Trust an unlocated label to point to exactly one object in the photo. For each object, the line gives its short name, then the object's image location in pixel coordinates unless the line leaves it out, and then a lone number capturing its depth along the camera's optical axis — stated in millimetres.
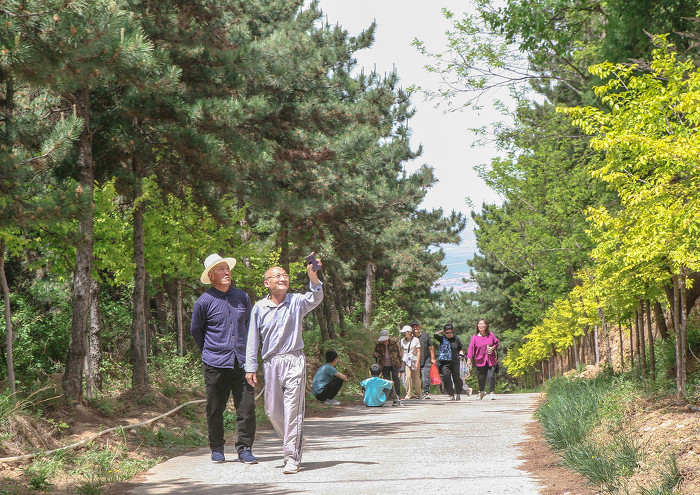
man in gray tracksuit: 14922
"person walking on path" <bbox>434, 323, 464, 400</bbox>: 38312
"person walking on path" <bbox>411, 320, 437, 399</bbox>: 38156
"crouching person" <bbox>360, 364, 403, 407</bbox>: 33375
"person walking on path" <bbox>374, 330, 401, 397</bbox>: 36937
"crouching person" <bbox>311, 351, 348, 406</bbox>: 30937
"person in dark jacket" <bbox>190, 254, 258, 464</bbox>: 16281
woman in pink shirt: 36844
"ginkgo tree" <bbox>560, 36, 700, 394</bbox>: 16000
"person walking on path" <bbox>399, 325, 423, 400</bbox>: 37269
